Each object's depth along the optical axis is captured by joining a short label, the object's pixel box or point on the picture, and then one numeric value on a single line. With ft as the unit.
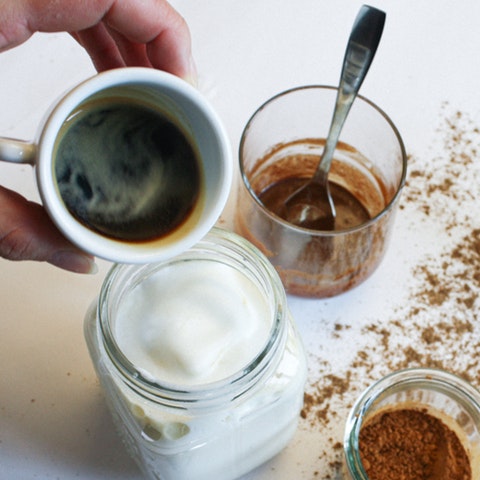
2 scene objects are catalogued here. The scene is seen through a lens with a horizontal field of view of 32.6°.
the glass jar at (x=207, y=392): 2.44
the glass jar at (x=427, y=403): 2.97
